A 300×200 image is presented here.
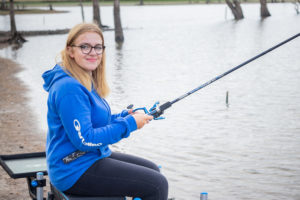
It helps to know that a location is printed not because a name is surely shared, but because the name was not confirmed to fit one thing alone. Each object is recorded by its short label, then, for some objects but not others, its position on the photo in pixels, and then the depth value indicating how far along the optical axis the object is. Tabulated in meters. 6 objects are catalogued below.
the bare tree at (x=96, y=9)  34.59
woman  2.98
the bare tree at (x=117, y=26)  28.83
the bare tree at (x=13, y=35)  27.33
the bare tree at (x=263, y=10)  53.92
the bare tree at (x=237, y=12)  54.25
